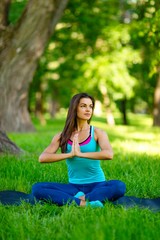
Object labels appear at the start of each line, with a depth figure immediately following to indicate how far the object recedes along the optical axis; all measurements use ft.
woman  17.72
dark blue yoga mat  17.32
